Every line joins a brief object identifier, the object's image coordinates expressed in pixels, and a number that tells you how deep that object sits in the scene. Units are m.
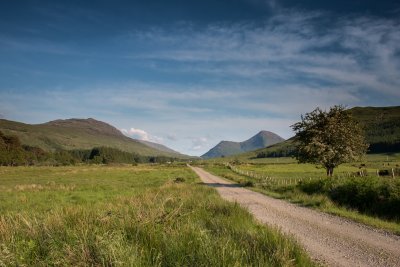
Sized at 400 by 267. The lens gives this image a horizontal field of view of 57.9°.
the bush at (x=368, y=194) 18.48
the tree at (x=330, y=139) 38.09
